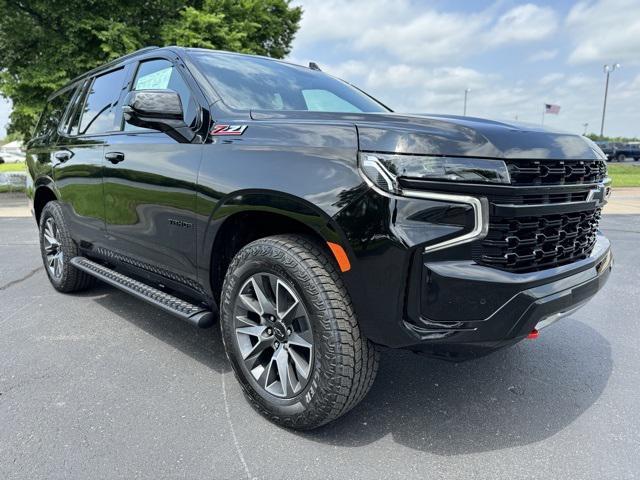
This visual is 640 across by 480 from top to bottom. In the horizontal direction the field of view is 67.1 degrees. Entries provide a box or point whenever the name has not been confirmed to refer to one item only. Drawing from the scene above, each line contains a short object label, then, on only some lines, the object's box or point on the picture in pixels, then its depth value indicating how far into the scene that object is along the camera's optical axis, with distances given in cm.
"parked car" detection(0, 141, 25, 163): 5983
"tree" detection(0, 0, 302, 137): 1237
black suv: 187
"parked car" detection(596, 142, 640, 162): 4288
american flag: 3838
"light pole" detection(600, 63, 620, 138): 4475
